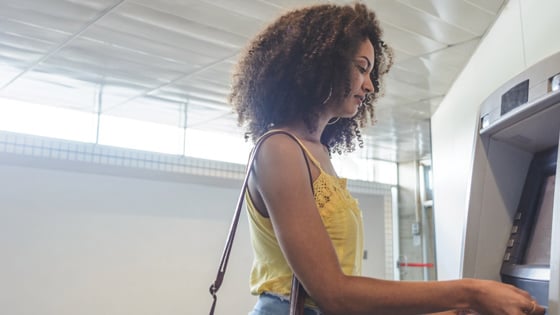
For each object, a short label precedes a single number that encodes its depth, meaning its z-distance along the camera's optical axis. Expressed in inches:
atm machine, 38.9
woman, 28.1
